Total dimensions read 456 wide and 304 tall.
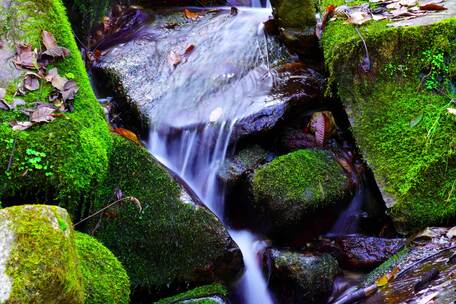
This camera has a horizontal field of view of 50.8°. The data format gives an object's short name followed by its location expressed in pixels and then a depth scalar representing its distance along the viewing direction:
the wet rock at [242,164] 4.69
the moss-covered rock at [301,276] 4.05
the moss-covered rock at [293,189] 4.35
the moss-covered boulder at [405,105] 4.31
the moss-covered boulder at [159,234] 3.79
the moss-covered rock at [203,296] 3.54
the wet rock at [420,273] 3.11
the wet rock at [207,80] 5.10
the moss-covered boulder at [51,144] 3.38
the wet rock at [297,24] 5.56
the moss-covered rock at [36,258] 1.97
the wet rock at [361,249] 4.29
